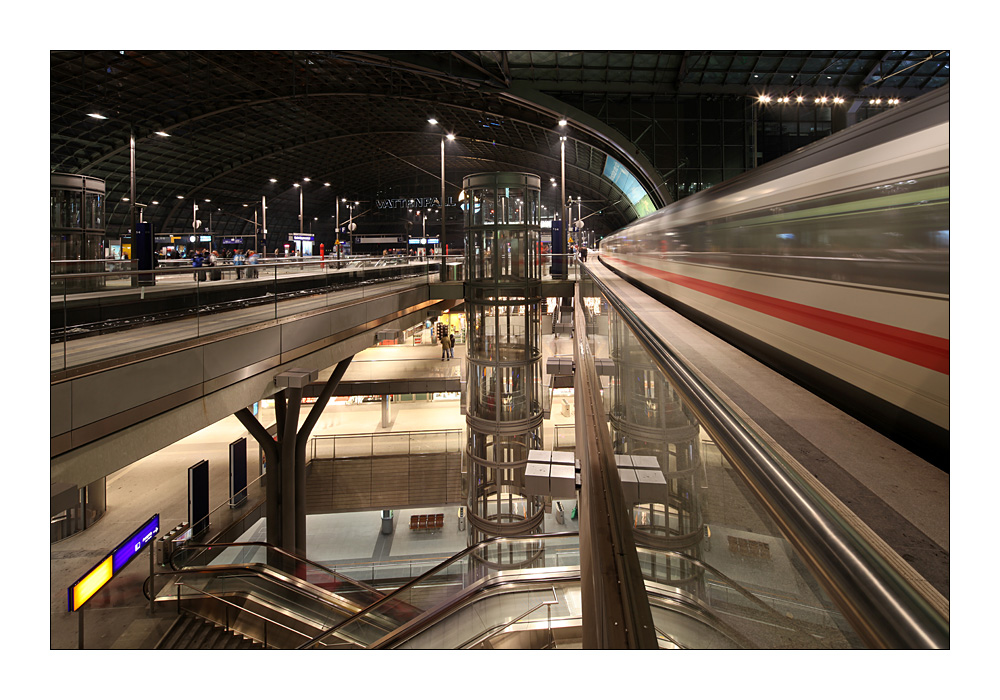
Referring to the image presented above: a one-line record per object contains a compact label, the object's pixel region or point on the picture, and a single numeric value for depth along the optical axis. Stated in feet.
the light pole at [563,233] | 74.43
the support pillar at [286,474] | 42.70
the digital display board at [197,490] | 47.55
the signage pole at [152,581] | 36.24
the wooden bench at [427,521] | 63.26
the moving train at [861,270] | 7.29
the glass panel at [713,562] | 4.22
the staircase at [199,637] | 33.81
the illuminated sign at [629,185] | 103.75
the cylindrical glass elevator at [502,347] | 41.96
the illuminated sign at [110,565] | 28.93
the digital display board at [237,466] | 56.03
